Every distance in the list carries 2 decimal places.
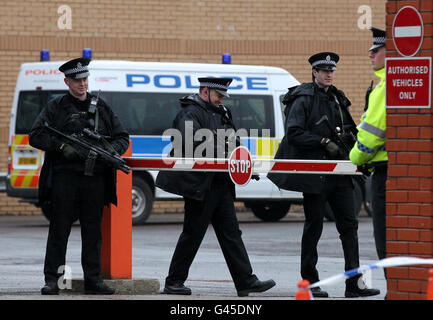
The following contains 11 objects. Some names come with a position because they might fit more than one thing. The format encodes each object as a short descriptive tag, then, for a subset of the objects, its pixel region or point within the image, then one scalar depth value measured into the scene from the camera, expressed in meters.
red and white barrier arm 16.73
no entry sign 12.57
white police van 32.76
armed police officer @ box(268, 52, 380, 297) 17.08
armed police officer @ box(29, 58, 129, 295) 16.25
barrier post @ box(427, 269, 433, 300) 9.99
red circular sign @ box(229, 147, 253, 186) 16.80
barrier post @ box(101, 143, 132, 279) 16.77
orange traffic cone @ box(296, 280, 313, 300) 9.63
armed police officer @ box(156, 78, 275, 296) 16.76
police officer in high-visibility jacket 13.65
